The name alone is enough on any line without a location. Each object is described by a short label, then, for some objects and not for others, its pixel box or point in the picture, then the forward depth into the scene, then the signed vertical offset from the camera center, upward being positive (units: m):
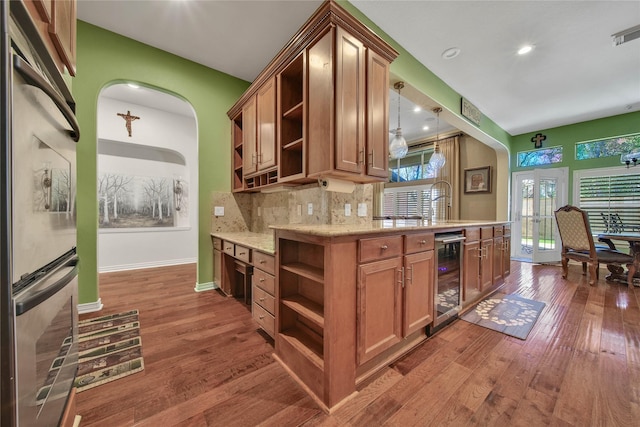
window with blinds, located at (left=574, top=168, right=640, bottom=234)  4.43 +0.27
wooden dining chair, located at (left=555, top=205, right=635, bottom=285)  3.58 -0.57
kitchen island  1.35 -0.62
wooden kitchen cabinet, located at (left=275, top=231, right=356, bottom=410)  1.33 -0.66
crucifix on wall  4.13 +1.65
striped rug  1.59 -1.09
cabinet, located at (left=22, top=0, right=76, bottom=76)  0.75 +0.67
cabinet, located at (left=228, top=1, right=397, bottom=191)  1.74 +0.92
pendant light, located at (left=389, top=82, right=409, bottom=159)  3.26 +0.90
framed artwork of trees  4.38 +0.22
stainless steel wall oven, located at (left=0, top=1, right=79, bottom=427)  0.55 -0.06
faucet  5.75 +0.01
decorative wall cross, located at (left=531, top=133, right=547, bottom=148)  5.35 +1.64
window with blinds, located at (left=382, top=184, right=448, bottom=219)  6.06 +0.27
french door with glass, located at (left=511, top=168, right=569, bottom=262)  5.12 +0.09
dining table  3.47 -0.60
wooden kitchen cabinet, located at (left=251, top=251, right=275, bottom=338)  1.90 -0.68
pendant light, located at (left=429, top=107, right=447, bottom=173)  3.60 +0.78
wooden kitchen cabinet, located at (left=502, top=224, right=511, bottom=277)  3.41 -0.58
